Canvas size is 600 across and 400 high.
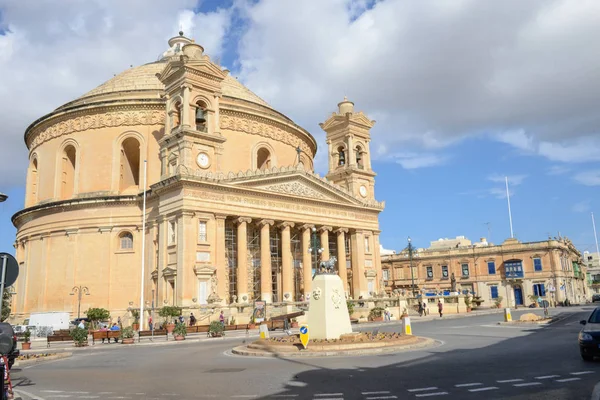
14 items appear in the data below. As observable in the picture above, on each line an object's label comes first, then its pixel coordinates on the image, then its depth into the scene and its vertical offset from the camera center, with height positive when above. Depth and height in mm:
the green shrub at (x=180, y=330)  29219 -1215
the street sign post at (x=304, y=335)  18500 -1130
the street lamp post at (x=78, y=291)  44781 +1807
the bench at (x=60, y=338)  30447 -1447
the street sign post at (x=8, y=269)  8203 +718
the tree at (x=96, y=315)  39906 -240
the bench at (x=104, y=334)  30145 -1320
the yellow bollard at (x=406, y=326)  23289 -1222
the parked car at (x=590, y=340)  14062 -1324
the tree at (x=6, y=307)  49750 +785
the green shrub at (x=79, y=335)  27072 -1150
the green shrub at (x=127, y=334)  28984 -1291
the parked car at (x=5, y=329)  9072 -246
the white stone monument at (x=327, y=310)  20375 -328
